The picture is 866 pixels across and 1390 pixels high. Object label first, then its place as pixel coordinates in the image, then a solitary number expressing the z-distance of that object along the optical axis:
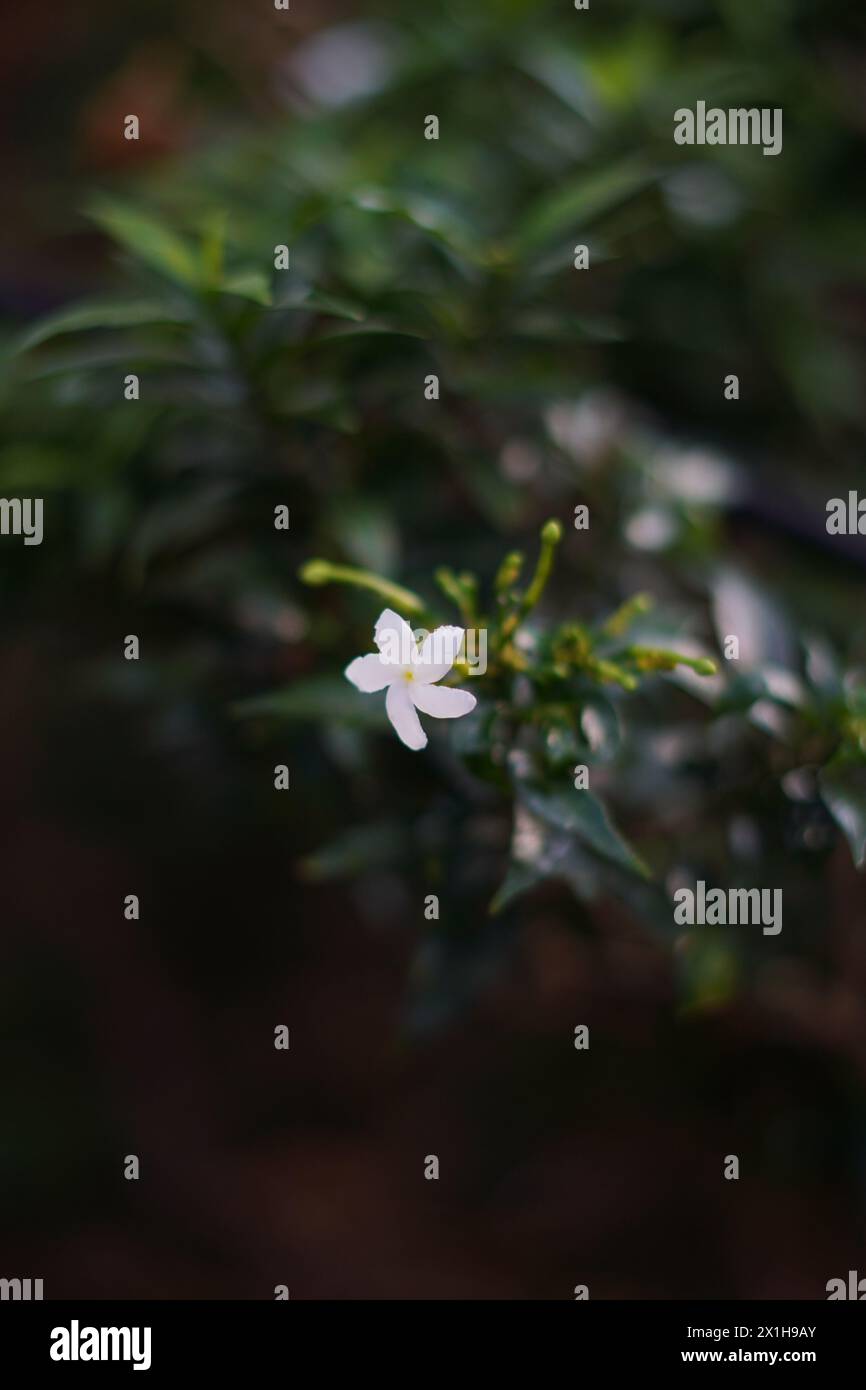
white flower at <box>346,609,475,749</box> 0.67
